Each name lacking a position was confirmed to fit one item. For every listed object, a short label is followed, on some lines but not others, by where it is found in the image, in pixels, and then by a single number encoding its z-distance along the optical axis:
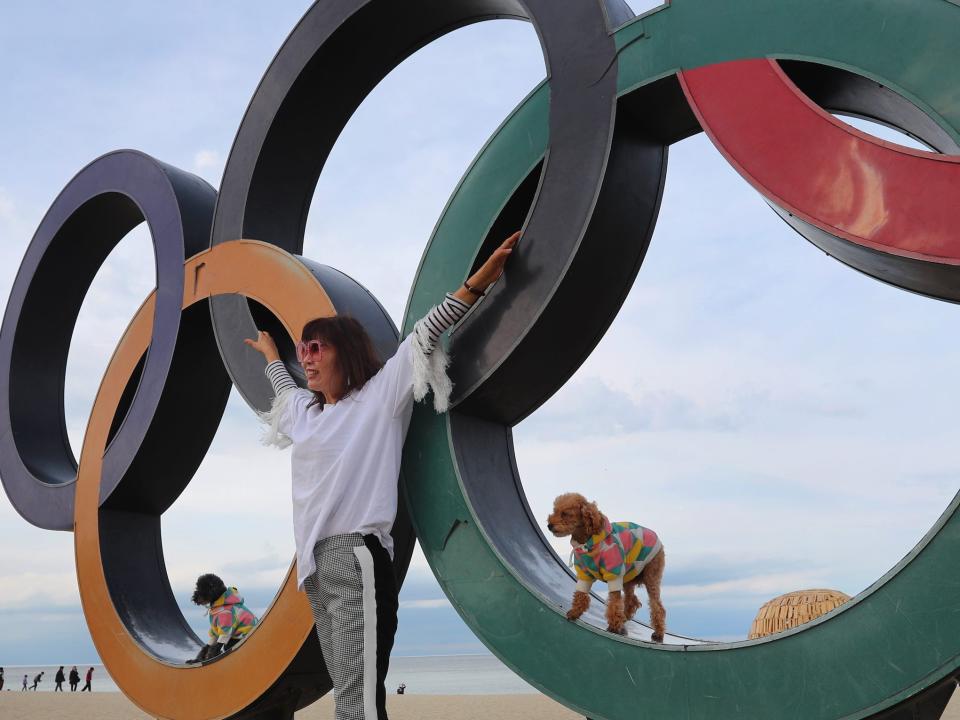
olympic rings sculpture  3.55
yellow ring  5.15
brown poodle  4.07
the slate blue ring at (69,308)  6.57
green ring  3.35
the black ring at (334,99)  4.52
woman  3.96
